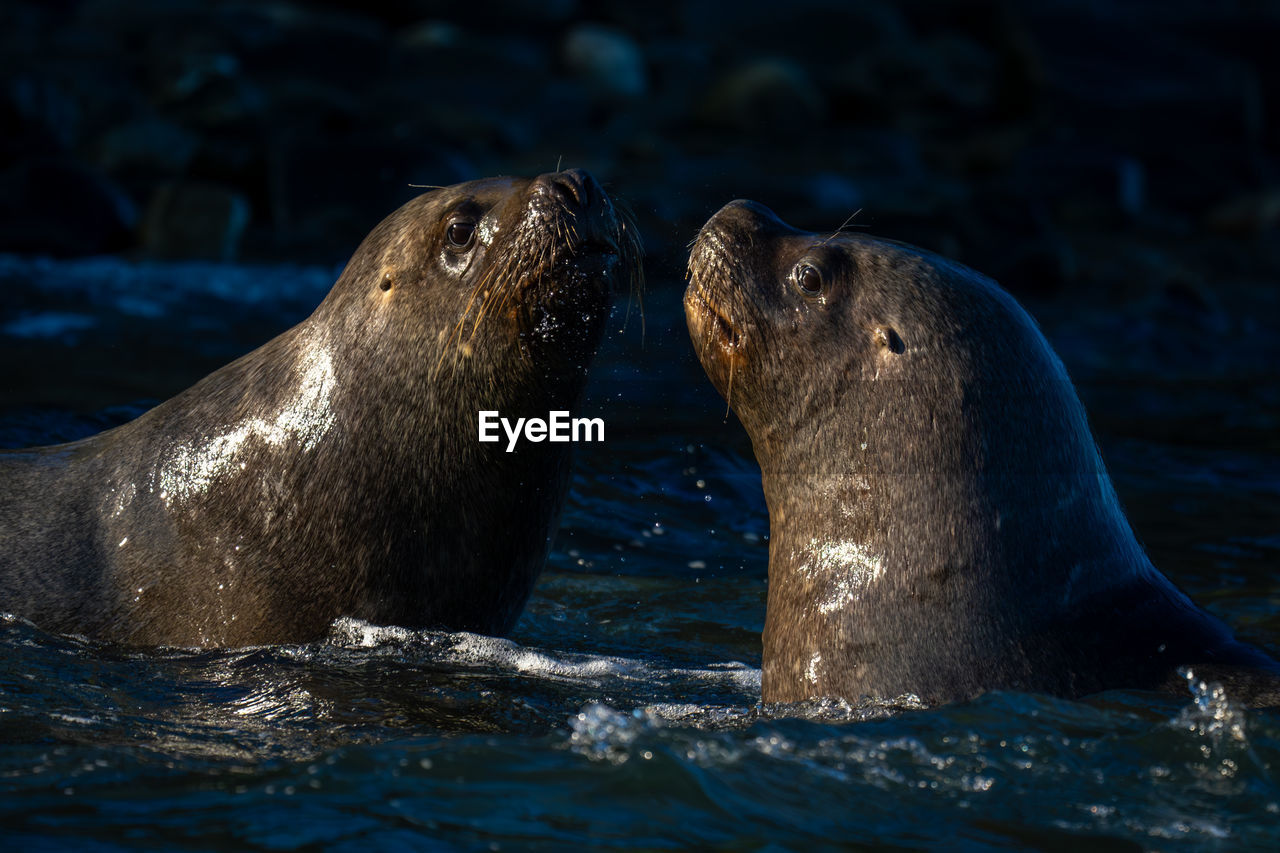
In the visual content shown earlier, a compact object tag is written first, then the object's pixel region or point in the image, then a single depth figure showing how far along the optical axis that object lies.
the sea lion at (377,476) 12.52
